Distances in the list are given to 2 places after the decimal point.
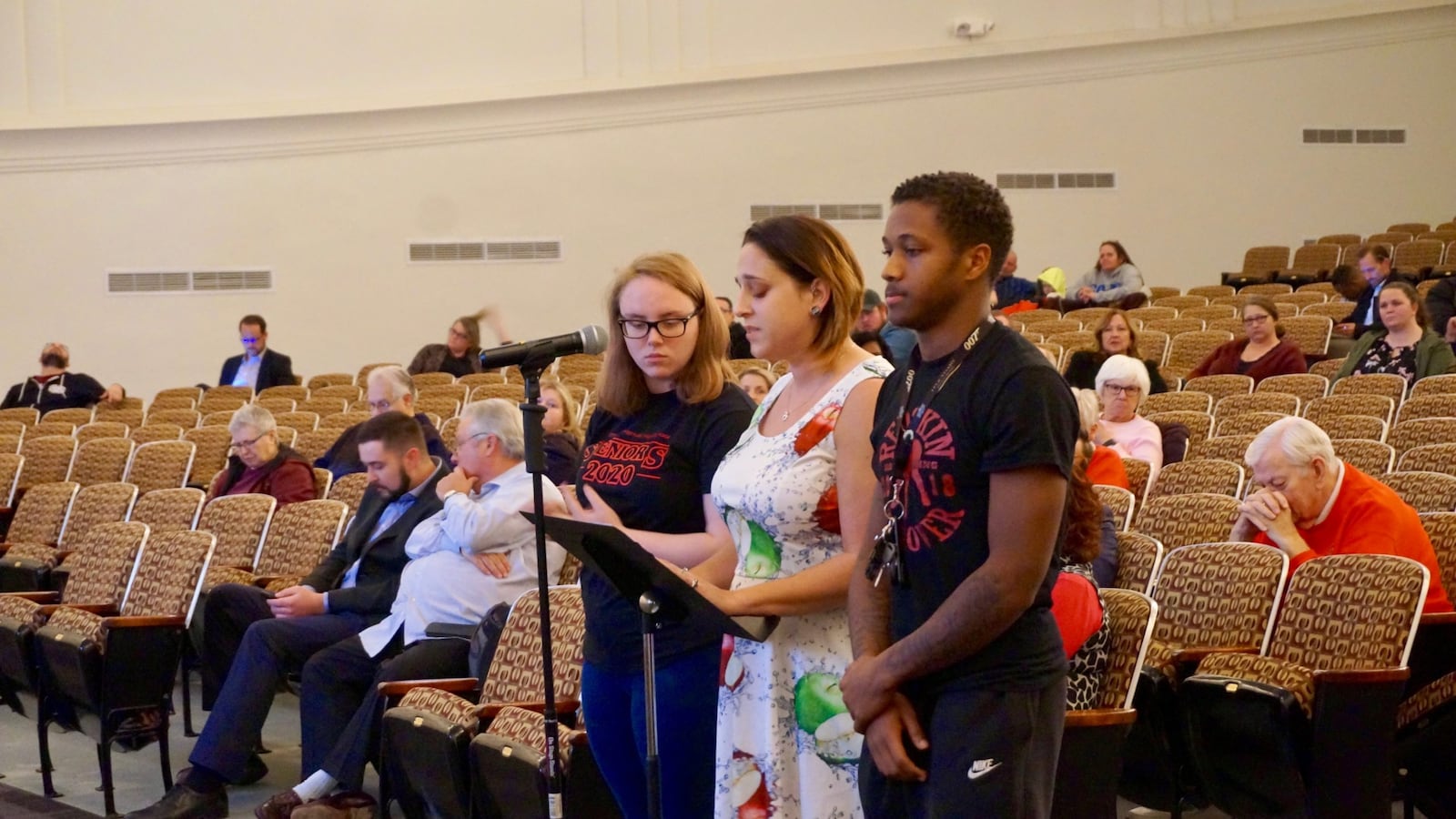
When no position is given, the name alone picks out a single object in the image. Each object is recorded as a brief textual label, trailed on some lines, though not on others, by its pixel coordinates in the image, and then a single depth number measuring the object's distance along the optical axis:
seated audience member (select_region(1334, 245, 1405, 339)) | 8.42
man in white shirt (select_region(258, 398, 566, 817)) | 3.83
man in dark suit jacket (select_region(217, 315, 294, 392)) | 10.73
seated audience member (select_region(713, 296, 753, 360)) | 9.18
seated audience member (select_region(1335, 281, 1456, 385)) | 6.41
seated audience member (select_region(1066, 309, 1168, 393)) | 7.08
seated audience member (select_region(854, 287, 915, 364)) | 7.46
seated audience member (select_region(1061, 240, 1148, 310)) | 11.39
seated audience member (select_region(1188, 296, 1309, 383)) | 7.32
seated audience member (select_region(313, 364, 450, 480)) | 6.30
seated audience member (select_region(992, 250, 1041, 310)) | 11.71
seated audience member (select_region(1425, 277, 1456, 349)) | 7.98
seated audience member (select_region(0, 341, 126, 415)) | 10.45
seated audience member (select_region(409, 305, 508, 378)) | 10.35
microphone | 2.36
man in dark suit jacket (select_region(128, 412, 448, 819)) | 4.11
